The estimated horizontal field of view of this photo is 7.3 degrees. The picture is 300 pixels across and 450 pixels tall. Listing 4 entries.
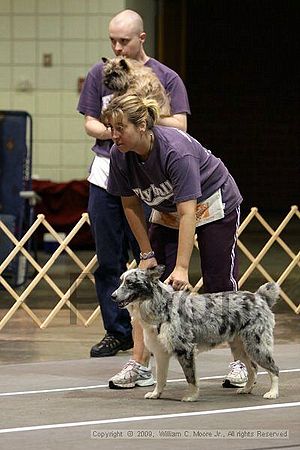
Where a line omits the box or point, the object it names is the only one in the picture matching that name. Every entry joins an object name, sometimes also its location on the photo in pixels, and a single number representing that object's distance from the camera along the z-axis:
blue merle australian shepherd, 9.39
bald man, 10.99
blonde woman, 9.30
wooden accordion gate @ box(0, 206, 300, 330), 13.78
